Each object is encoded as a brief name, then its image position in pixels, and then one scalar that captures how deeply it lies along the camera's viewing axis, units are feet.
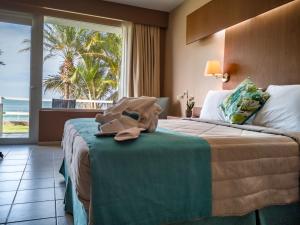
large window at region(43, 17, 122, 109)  16.14
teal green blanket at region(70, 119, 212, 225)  3.35
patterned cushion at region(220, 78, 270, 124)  7.10
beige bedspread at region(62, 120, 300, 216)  4.08
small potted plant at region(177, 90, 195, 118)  12.66
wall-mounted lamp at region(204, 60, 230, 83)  10.39
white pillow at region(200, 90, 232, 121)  8.70
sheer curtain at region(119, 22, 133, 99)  15.60
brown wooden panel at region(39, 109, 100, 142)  14.38
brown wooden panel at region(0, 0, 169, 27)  13.67
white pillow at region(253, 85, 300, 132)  6.11
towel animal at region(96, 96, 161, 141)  4.25
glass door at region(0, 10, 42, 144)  14.16
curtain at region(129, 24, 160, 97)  15.67
